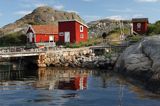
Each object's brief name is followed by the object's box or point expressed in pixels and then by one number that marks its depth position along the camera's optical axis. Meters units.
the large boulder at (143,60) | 20.42
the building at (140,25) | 41.44
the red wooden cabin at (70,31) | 39.28
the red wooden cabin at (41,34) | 41.03
